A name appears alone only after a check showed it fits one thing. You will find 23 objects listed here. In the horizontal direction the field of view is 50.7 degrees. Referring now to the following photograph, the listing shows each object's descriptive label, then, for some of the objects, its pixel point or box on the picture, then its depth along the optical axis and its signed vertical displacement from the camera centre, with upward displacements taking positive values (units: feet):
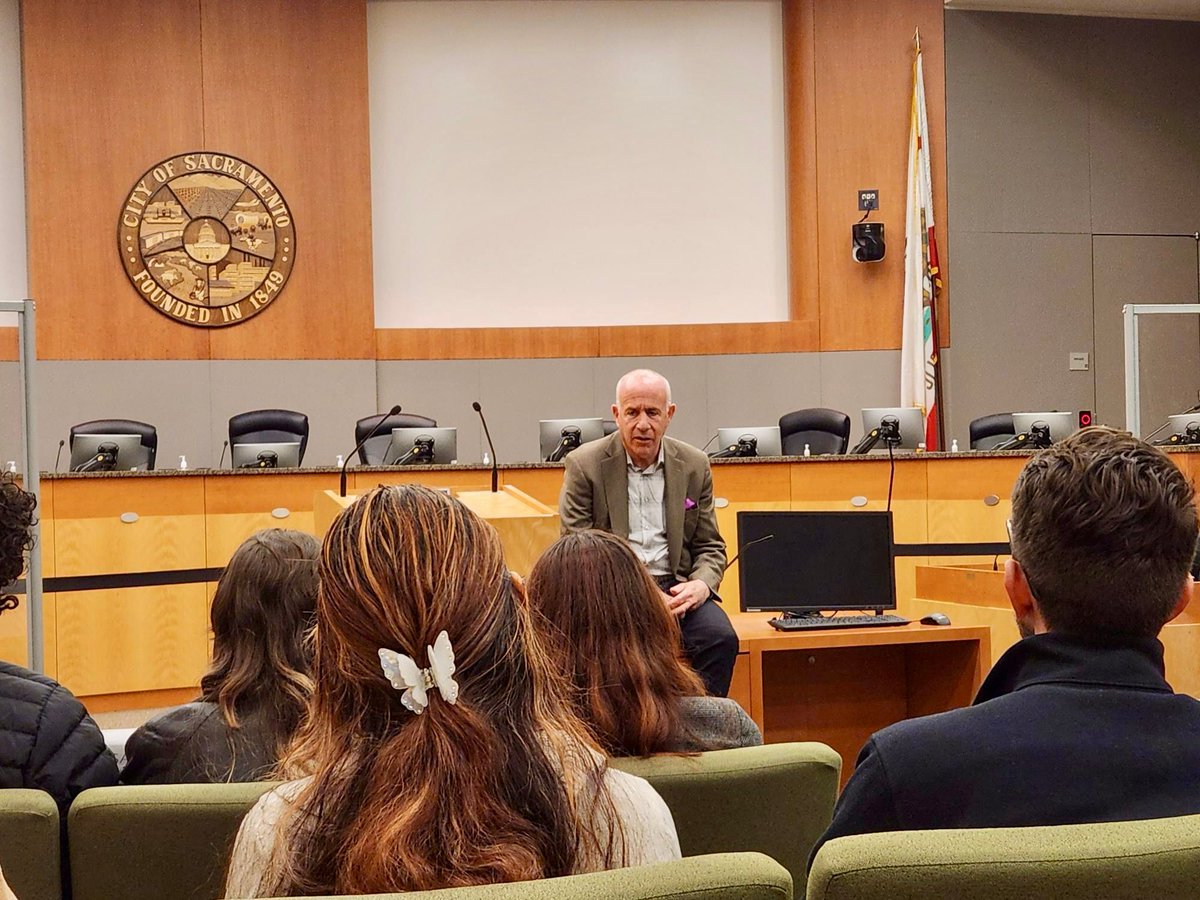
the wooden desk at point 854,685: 13.47 -3.29
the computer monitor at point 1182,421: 21.49 -0.68
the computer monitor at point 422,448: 21.38 -0.85
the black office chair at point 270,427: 24.75 -0.52
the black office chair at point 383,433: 23.71 -0.65
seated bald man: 13.89 -1.09
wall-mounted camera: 30.37 +3.51
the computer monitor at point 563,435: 22.16 -0.73
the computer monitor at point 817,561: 13.69 -1.87
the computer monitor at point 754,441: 22.25 -0.89
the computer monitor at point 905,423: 23.29 -0.66
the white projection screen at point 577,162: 30.68 +5.72
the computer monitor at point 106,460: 20.71 -0.81
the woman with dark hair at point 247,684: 6.47 -1.48
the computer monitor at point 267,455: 21.45 -0.94
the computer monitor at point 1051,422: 22.98 -0.68
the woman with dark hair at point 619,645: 6.51 -1.36
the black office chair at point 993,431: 24.23 -0.87
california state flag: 30.45 +2.43
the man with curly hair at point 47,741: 5.89 -1.59
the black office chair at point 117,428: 23.77 -0.46
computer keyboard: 13.00 -2.42
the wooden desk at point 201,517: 18.83 -1.90
